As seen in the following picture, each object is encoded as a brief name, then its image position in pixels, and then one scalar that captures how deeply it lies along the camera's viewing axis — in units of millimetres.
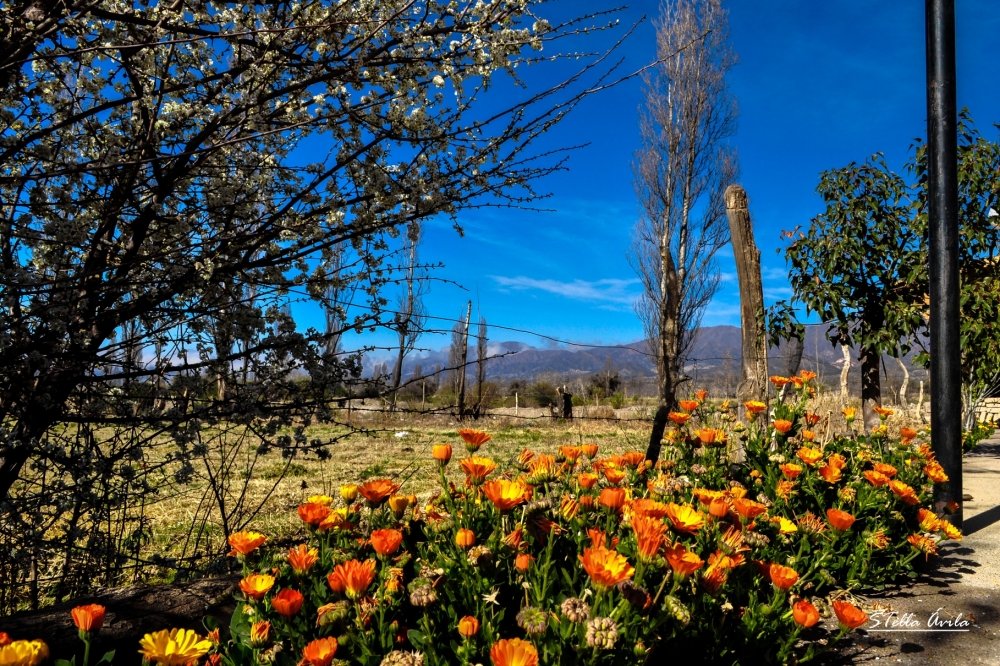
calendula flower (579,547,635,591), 948
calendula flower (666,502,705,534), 1240
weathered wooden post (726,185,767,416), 3908
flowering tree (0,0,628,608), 1723
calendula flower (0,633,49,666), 784
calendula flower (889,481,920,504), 1996
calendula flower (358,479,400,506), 1391
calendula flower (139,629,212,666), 836
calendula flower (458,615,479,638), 1005
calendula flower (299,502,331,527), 1312
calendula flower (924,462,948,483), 2398
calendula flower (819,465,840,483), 2031
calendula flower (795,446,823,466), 2137
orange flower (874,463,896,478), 2096
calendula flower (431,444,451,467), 1449
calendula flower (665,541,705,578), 1039
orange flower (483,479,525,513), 1203
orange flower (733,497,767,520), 1445
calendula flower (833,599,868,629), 1238
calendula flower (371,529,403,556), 1180
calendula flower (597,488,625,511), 1360
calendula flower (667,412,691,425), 2262
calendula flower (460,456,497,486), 1354
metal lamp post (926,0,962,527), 2896
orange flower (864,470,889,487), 2027
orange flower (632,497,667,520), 1230
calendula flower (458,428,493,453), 1484
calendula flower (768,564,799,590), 1309
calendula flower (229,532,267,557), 1222
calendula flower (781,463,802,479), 1995
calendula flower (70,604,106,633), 893
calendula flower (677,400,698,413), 2529
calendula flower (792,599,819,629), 1218
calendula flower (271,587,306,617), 1009
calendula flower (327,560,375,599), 1053
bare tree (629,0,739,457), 14250
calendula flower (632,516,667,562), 1047
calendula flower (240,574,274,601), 1042
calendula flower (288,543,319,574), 1192
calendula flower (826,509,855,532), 1636
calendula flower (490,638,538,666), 833
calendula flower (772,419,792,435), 2332
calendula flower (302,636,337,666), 868
